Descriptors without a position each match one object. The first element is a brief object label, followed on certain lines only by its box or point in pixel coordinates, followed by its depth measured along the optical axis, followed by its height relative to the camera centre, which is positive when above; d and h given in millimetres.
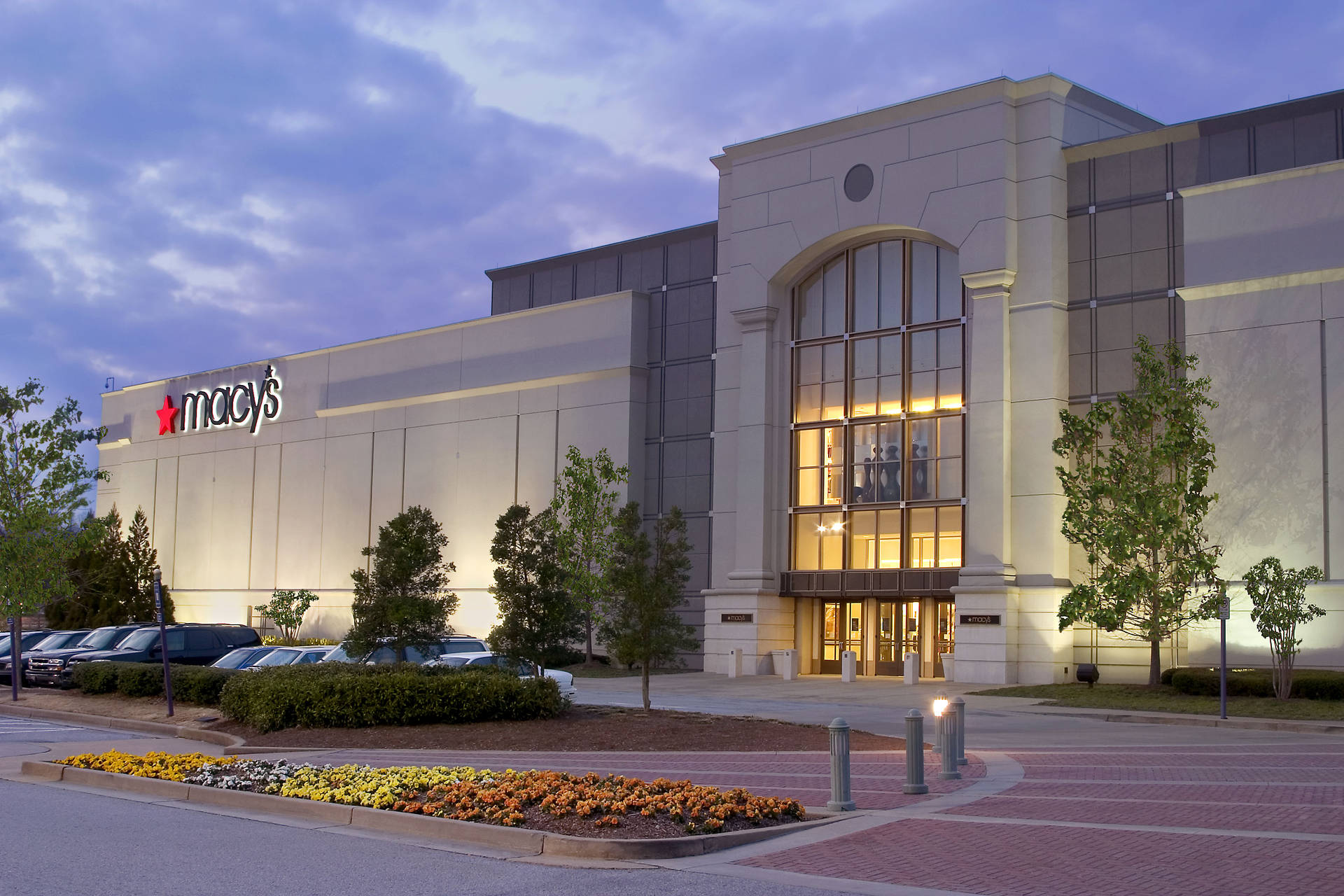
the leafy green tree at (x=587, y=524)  42906 +2159
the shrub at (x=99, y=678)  31016 -2314
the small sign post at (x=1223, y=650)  26703 -1010
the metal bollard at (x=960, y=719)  16734 -1569
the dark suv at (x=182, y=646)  36031 -1818
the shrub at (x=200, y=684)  27673 -2159
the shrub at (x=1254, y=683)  29969 -1945
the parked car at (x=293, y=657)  30166 -1693
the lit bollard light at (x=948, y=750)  16312 -1913
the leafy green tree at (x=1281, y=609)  30328 -221
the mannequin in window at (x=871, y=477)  43219 +3707
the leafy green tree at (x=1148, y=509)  32844 +2199
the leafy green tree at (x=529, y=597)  28469 -244
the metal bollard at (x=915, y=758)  14875 -1849
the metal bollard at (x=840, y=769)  13547 -1806
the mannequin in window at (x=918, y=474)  42094 +3724
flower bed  12594 -2169
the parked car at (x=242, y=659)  31062 -1807
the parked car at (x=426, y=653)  29156 -1538
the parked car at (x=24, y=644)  38375 -2090
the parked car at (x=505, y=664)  28141 -1733
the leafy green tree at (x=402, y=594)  28344 -229
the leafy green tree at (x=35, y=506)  36531 +1984
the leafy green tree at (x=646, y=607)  26328 -380
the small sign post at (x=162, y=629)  25781 -955
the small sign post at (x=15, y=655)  32719 -1953
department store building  35625 +7426
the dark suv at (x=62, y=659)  36219 -2231
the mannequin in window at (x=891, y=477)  42719 +3682
